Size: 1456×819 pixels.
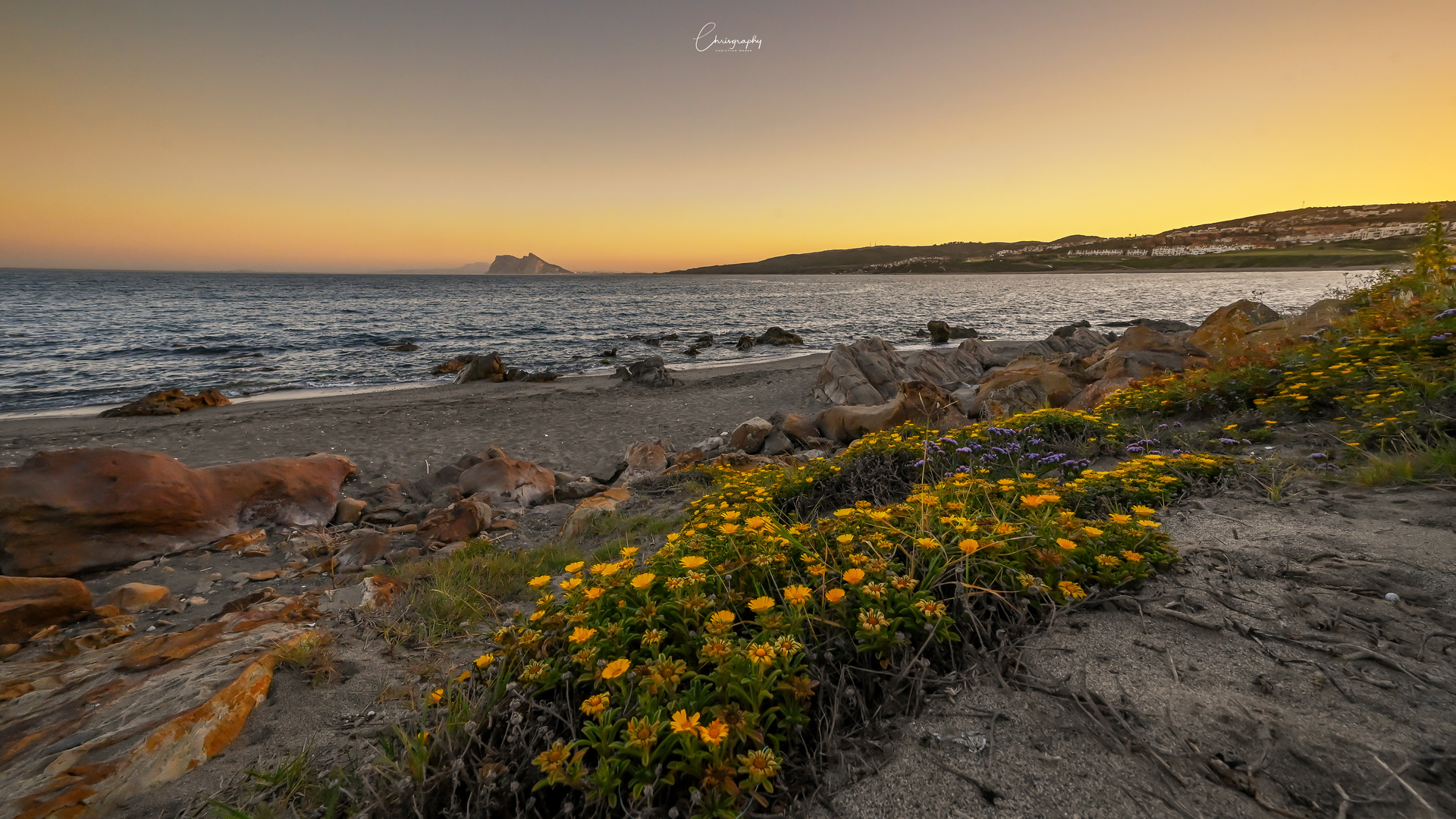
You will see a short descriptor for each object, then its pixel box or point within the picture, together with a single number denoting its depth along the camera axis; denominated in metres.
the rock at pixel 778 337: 30.31
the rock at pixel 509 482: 7.67
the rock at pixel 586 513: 5.79
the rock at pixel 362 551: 5.59
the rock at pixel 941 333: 30.58
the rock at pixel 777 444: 9.15
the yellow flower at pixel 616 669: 1.60
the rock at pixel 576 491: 7.95
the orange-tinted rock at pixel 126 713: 1.89
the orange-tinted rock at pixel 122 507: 5.32
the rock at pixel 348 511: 7.11
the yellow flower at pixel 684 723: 1.45
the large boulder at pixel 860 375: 14.16
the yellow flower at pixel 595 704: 1.57
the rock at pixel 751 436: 9.45
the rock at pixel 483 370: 19.53
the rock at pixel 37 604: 3.82
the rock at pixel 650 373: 17.88
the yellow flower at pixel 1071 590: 2.07
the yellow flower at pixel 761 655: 1.60
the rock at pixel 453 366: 21.46
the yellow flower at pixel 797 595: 1.90
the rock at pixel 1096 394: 7.96
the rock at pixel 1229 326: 7.38
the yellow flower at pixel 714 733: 1.43
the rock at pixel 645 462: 8.40
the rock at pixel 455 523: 6.14
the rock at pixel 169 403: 14.11
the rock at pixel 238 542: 6.04
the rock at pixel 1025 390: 9.39
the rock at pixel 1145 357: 9.70
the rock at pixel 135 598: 4.62
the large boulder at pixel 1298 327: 6.60
